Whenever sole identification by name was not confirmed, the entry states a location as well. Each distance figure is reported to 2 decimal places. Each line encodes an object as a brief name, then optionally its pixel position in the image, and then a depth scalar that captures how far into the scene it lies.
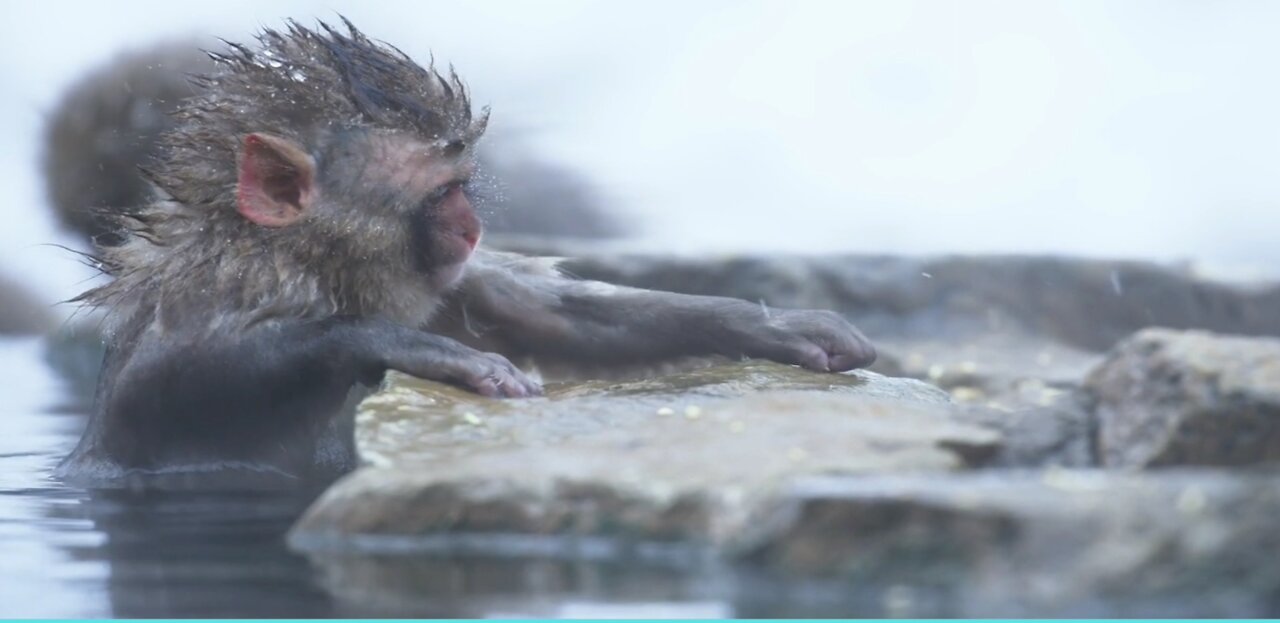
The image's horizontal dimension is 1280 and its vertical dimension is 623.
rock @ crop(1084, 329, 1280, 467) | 4.75
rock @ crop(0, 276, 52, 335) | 18.87
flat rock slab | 4.57
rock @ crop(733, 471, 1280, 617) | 4.03
